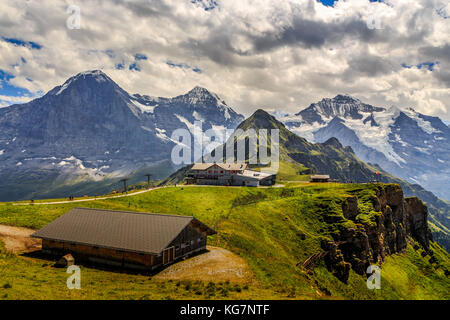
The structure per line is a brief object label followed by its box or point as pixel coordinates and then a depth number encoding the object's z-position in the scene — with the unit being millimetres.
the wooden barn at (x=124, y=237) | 45375
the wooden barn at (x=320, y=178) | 179375
